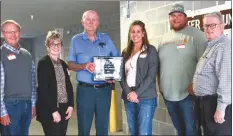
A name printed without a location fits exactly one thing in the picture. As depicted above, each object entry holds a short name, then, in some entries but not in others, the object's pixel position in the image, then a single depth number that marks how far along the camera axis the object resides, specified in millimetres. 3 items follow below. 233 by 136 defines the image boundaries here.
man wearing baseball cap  1987
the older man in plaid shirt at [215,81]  1617
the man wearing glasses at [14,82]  1776
